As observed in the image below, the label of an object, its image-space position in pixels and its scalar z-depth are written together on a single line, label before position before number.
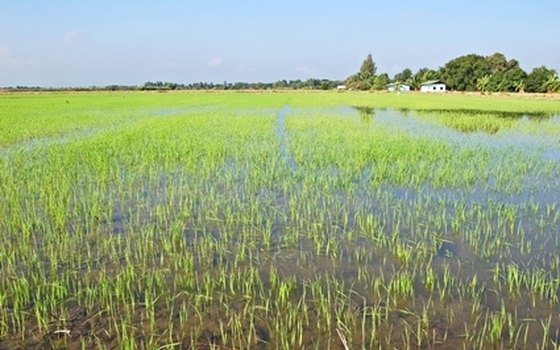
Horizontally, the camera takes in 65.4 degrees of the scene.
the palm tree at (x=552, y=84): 52.28
